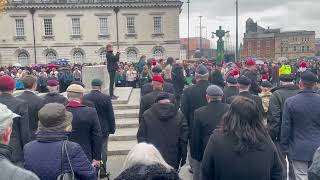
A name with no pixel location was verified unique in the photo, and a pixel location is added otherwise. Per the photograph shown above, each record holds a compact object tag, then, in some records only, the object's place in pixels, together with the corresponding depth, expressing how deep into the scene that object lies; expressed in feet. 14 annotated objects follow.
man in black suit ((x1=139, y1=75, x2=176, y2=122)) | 23.53
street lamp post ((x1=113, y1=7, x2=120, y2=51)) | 183.93
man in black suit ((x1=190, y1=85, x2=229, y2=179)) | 18.53
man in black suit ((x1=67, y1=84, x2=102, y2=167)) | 18.69
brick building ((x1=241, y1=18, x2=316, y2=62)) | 321.32
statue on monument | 68.98
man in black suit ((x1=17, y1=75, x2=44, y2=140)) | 22.29
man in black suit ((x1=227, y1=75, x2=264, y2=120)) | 22.09
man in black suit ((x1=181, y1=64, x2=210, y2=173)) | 23.53
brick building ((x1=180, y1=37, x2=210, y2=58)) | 399.65
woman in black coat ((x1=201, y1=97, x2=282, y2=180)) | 11.87
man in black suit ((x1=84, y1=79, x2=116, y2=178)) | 24.61
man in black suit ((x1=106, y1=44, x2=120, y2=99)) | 40.00
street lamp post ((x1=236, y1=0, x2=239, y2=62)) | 114.62
